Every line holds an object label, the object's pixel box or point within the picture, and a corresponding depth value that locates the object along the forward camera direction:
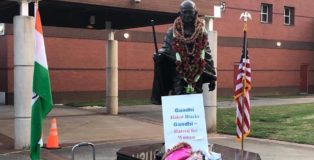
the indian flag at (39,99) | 6.84
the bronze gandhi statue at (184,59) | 6.68
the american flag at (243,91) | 8.27
